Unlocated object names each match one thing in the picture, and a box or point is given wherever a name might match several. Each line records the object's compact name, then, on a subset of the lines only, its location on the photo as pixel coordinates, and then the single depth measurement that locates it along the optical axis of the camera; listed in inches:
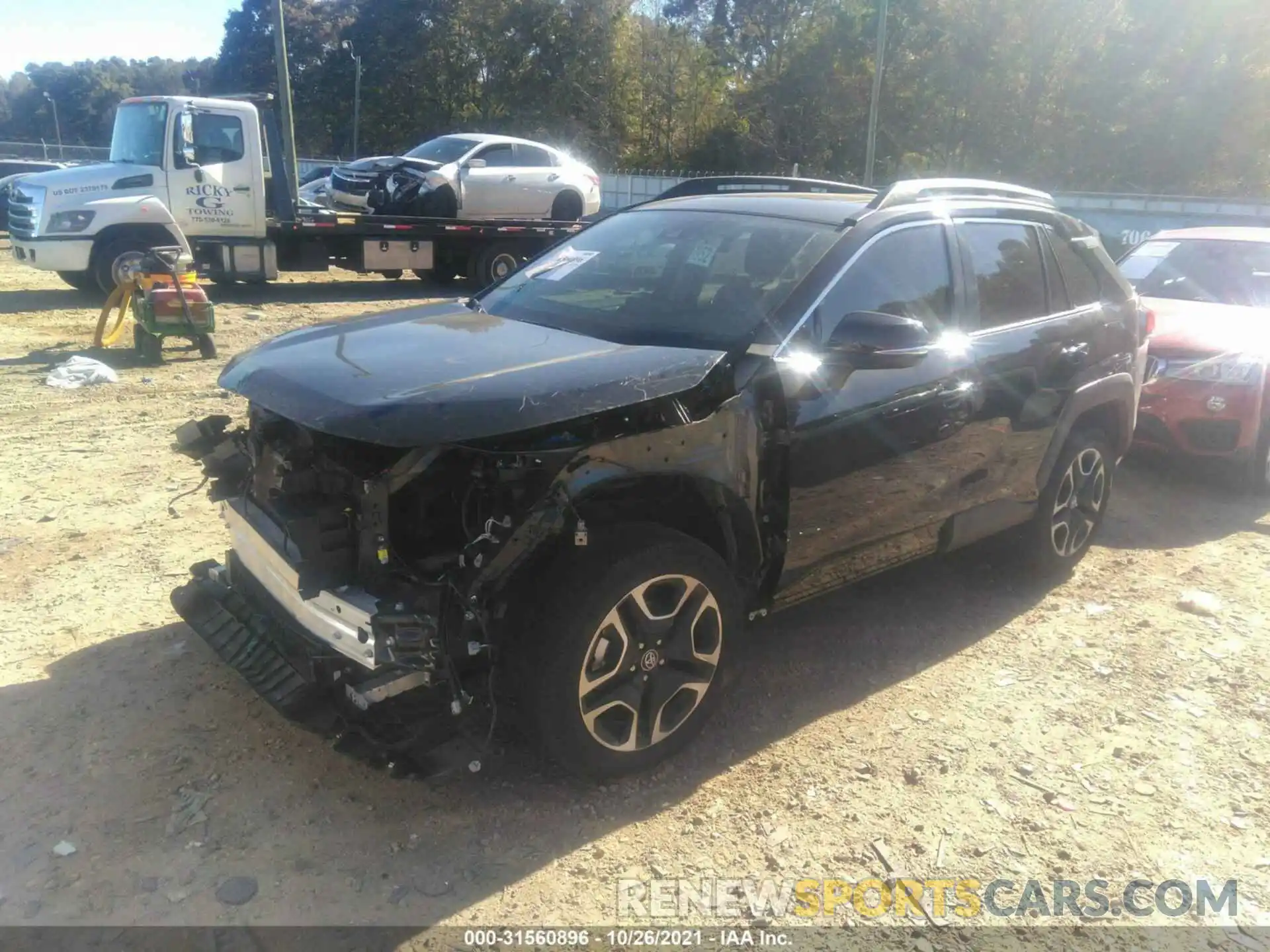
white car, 606.9
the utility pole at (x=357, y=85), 1803.0
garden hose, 372.8
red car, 251.4
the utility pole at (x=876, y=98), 964.0
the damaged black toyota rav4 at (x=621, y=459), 111.4
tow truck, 470.0
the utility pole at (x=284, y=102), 590.9
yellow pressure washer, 346.0
